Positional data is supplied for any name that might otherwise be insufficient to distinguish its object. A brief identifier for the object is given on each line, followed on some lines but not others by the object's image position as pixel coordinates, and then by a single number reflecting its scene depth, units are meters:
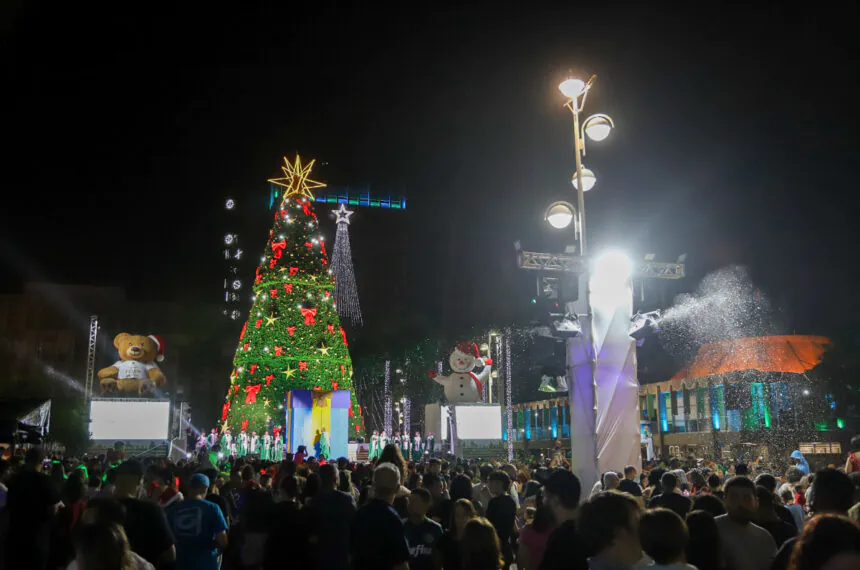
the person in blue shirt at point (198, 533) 6.19
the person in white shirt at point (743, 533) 4.67
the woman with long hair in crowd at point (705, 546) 4.31
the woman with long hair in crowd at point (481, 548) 4.63
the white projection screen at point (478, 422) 27.47
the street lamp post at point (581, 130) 13.21
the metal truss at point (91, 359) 32.56
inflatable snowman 31.98
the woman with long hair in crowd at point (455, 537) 5.29
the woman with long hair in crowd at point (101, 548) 3.42
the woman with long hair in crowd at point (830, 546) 2.52
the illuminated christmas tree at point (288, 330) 31.05
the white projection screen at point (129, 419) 26.97
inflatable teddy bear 34.53
